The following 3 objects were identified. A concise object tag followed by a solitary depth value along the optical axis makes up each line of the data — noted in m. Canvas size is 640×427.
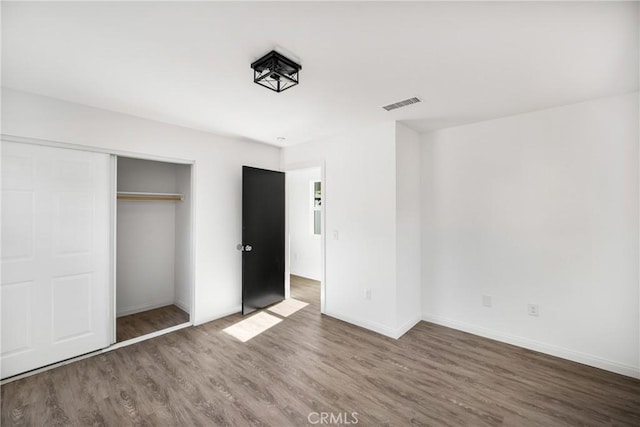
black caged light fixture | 1.82
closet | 2.34
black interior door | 3.74
